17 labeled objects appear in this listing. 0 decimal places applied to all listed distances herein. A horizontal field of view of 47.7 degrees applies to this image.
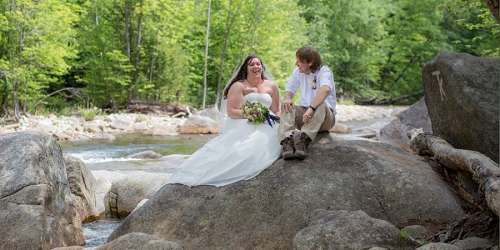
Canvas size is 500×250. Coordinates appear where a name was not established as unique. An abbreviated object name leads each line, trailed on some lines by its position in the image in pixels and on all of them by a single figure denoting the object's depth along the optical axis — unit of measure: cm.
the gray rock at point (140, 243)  518
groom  612
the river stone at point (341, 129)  2222
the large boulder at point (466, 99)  570
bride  621
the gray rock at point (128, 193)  901
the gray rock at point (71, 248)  604
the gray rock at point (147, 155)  1606
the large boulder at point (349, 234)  464
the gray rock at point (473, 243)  462
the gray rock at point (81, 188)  834
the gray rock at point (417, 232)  500
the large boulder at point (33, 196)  620
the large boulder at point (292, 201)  554
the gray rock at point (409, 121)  998
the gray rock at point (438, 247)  422
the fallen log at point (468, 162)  452
